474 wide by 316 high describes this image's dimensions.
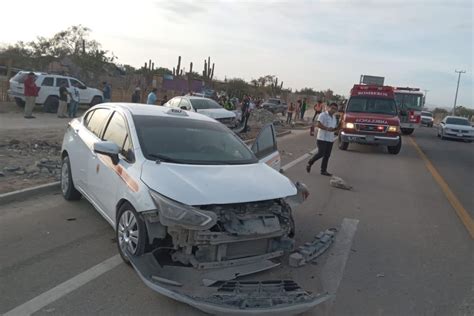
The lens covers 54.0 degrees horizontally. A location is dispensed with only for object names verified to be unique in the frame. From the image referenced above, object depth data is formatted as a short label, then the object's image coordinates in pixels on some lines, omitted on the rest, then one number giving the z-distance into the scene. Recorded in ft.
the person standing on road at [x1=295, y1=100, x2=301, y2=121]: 119.65
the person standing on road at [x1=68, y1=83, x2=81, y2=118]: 66.08
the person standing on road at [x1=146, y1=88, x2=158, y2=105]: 58.49
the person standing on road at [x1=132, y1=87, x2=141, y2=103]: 74.83
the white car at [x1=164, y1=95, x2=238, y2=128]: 61.05
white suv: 67.56
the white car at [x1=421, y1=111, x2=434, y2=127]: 155.12
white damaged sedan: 12.42
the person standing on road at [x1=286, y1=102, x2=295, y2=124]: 102.89
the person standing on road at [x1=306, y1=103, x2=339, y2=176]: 34.53
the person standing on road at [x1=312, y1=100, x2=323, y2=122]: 99.33
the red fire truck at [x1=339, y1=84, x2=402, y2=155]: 51.21
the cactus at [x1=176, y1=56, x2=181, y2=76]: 165.07
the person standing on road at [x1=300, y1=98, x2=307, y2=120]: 120.76
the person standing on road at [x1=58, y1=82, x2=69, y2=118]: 64.37
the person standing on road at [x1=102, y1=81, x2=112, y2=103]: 77.57
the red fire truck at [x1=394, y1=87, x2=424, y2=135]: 85.81
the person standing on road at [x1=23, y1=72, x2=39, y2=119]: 59.98
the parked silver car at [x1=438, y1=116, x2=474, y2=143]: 84.17
